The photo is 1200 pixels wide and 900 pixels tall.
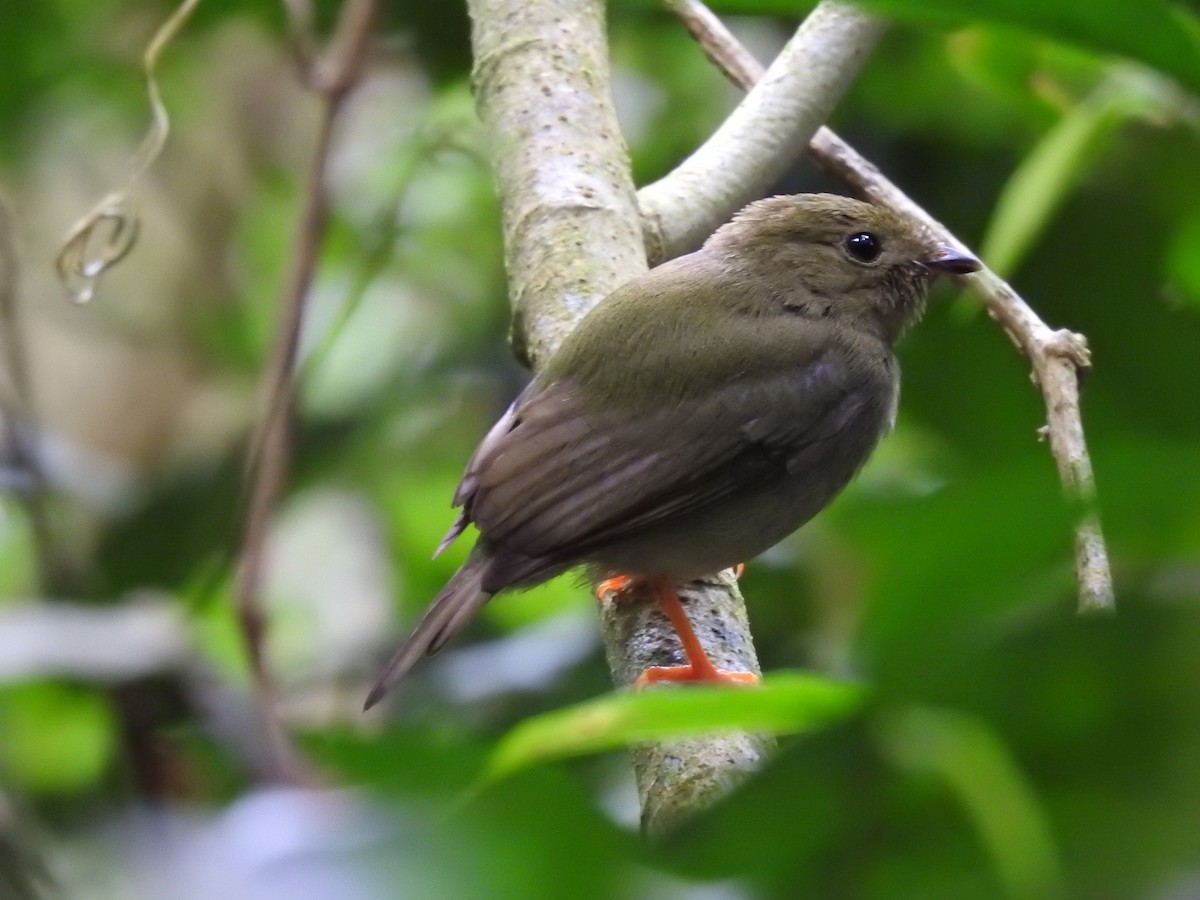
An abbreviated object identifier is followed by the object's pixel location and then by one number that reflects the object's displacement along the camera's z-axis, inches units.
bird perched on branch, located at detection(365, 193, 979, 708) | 263.3
